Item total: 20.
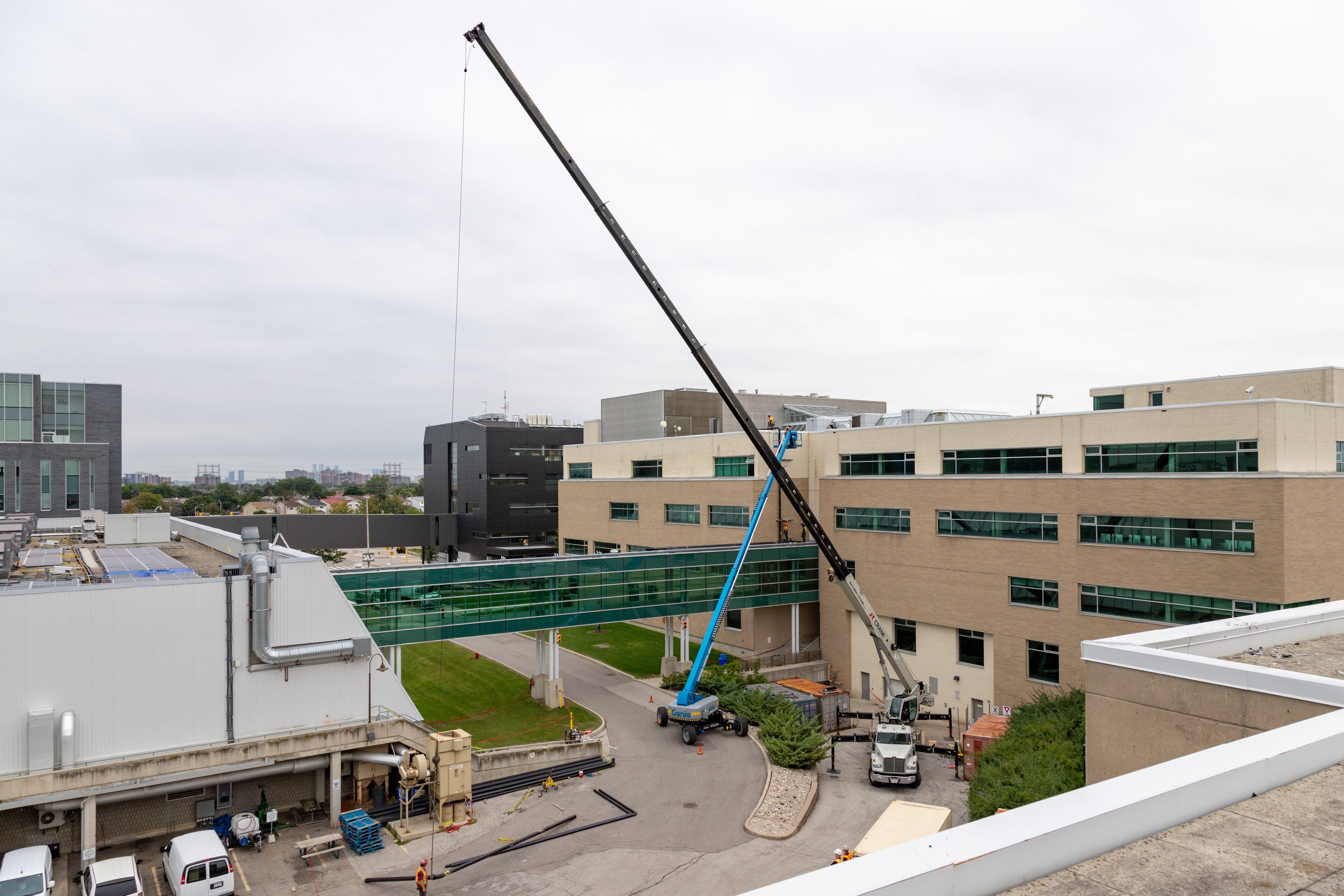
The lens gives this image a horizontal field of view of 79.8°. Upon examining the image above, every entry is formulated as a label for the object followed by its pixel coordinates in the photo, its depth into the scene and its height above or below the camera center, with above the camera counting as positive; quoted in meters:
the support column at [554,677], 40.19 -10.62
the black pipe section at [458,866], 23.27 -11.98
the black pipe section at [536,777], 30.16 -12.13
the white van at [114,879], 20.17 -10.49
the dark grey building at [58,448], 73.75 +1.92
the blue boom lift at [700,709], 35.75 -10.93
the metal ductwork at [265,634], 26.48 -5.51
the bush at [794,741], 32.38 -11.41
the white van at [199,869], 21.30 -10.82
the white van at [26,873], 19.84 -10.20
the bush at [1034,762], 22.17 -9.17
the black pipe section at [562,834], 24.23 -12.06
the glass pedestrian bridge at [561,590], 35.59 -6.26
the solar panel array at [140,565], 29.02 -3.98
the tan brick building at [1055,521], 31.61 -2.59
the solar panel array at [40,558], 34.19 -4.04
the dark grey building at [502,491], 93.06 -2.75
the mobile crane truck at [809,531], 31.17 -3.51
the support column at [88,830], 22.98 -10.47
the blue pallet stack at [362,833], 25.31 -11.64
